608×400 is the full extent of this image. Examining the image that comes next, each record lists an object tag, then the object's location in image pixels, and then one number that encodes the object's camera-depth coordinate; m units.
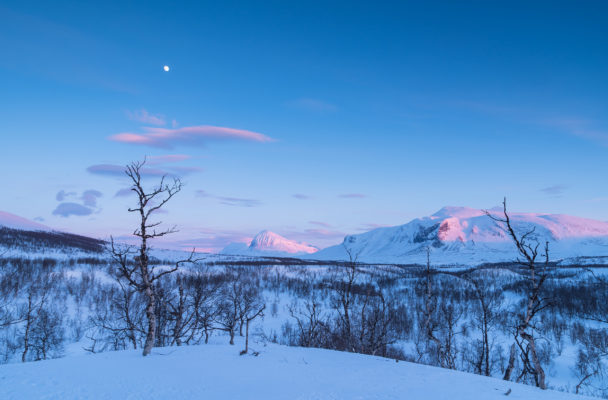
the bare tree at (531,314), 11.67
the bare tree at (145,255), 14.20
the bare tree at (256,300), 14.59
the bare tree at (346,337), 21.78
